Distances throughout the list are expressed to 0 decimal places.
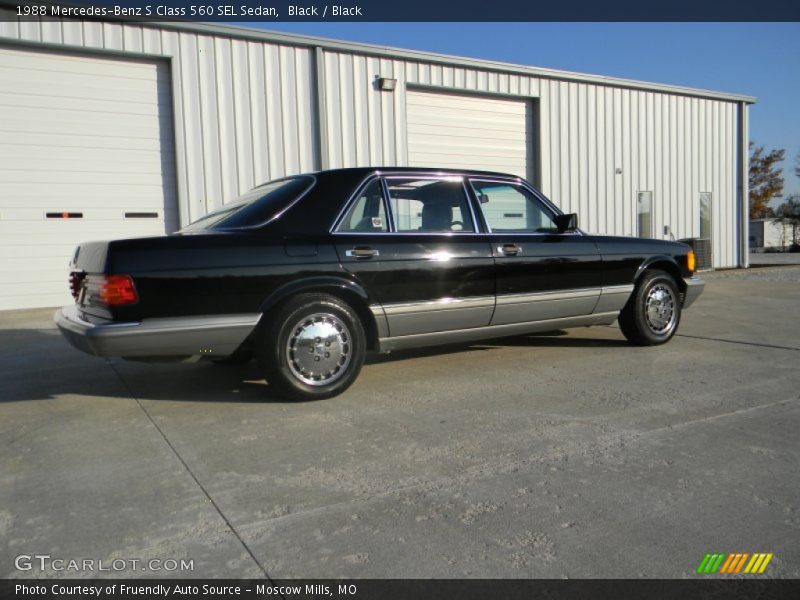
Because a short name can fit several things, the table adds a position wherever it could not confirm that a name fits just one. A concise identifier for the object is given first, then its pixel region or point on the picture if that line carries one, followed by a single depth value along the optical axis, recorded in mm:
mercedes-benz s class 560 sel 3680
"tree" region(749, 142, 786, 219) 48594
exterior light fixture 11273
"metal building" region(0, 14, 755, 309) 9195
